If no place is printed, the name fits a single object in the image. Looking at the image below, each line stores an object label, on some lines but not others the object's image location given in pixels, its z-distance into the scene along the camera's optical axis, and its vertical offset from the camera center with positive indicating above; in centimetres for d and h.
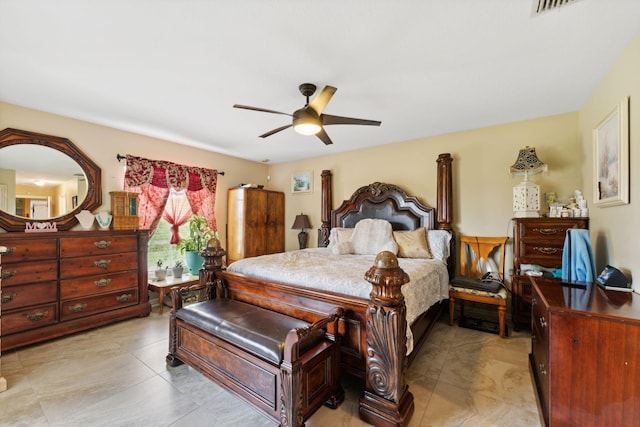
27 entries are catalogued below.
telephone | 173 -44
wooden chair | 280 -75
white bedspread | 199 -52
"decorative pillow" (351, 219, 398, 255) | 351 -30
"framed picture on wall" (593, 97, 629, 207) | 184 +44
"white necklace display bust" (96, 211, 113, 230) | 330 -4
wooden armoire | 470 -13
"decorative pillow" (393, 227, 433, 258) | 326 -37
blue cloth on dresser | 199 -35
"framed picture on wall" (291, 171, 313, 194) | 516 +67
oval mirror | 283 +43
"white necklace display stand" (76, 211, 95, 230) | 318 -2
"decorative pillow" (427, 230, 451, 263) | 329 -37
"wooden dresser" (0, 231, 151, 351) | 259 -72
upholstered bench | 148 -92
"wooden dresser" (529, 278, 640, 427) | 127 -76
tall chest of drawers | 269 -36
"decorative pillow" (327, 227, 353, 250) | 393 -30
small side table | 355 -94
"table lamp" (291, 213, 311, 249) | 498 -19
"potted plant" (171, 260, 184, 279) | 389 -81
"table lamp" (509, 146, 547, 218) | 289 +28
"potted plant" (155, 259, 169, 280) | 379 -82
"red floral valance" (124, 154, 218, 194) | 368 +65
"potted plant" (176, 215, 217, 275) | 412 -40
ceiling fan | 216 +86
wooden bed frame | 160 -81
